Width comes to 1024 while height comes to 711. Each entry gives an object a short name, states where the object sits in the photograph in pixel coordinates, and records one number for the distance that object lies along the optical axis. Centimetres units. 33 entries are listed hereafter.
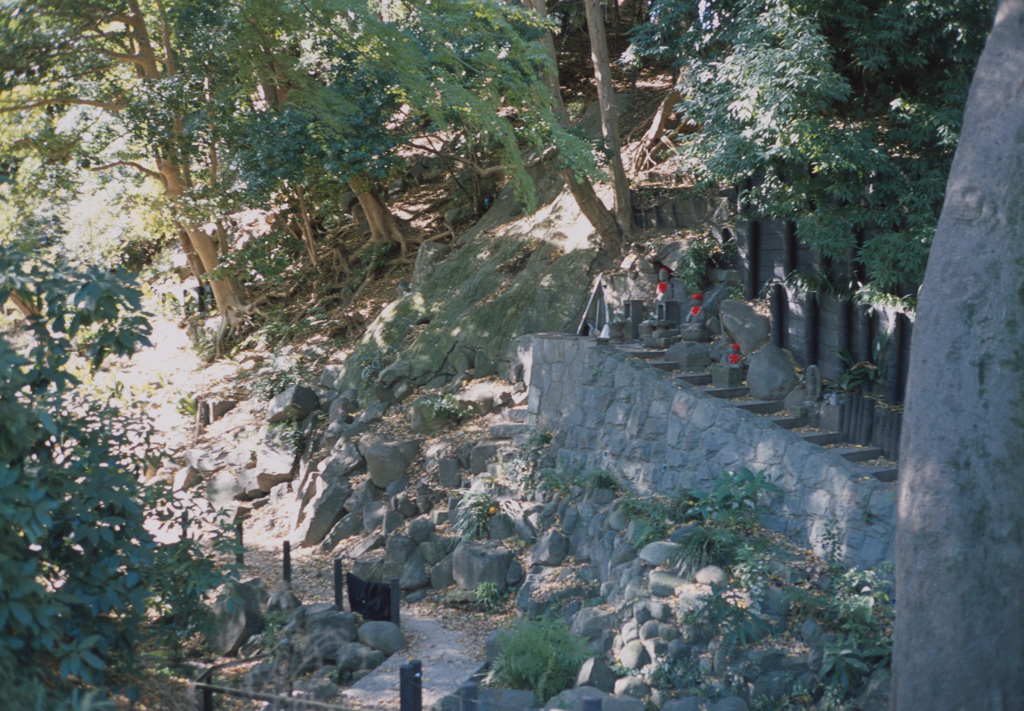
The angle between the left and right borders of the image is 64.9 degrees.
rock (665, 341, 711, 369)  938
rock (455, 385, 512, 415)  1162
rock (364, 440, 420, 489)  1112
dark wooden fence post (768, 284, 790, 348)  901
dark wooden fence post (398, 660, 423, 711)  543
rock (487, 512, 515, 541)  946
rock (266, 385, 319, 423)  1313
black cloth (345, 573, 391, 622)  803
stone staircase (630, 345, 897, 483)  708
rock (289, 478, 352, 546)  1111
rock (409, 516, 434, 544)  983
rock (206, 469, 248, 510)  1271
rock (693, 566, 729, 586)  645
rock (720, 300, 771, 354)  922
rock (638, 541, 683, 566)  693
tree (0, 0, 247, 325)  1223
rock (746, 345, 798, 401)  849
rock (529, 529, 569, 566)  865
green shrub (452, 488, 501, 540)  955
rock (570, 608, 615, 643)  691
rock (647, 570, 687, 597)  662
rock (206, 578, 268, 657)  728
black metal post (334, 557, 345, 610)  852
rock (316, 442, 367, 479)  1156
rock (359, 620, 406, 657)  757
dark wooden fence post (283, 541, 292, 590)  902
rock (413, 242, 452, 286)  1527
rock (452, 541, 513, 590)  879
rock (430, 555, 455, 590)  924
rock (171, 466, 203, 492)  1305
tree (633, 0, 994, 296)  744
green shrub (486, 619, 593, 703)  627
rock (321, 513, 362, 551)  1088
